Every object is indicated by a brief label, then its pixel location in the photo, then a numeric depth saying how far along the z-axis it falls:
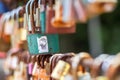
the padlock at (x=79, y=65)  0.51
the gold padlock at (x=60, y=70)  0.57
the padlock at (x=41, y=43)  0.64
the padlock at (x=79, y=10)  0.58
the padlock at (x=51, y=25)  0.64
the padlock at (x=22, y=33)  0.84
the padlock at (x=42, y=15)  0.65
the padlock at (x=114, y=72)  0.42
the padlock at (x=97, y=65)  0.47
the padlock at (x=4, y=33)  0.99
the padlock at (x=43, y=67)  0.63
